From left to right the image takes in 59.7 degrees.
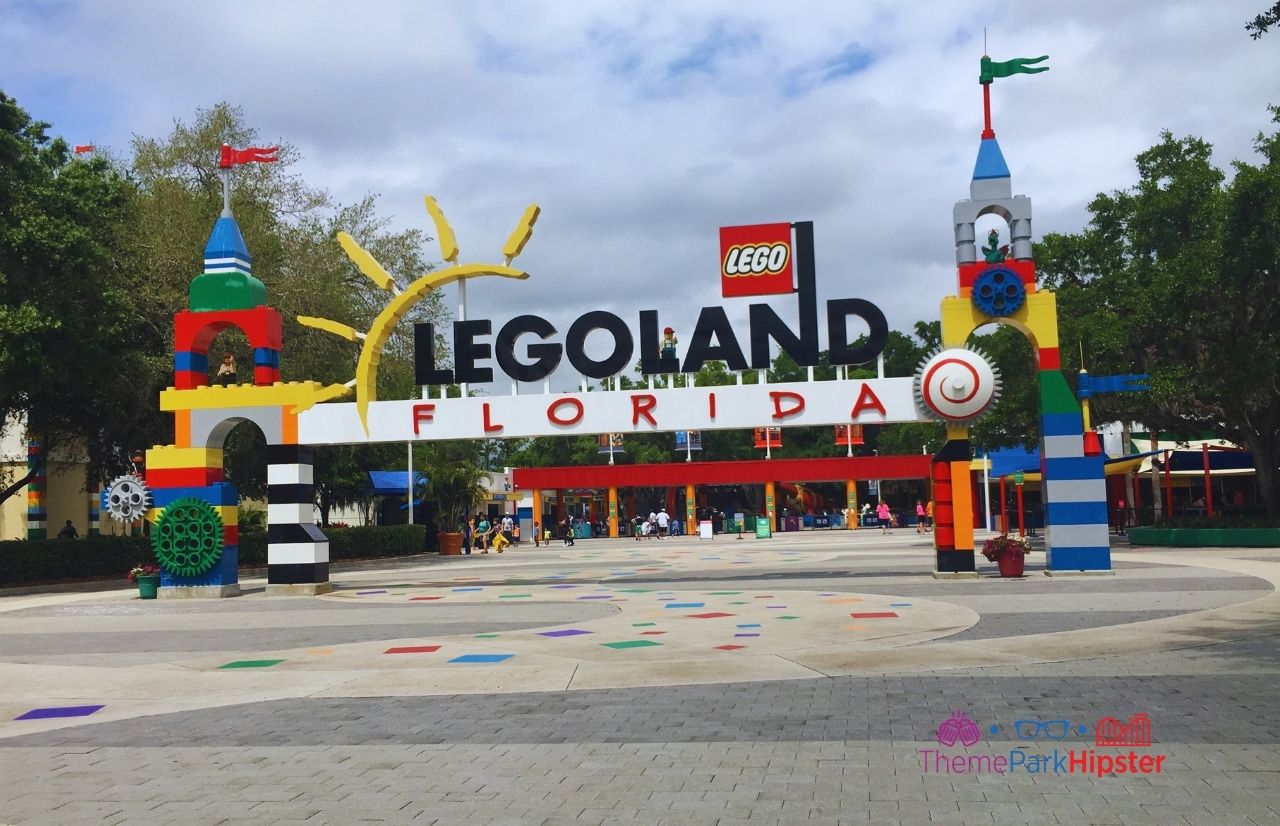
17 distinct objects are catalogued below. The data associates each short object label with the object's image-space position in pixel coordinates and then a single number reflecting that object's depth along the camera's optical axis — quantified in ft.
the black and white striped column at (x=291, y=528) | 79.87
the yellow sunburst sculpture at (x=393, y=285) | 80.12
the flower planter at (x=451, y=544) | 159.74
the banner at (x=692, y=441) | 235.61
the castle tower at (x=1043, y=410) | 73.20
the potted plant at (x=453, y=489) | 168.55
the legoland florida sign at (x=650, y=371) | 78.79
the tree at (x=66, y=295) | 86.53
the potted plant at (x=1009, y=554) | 74.02
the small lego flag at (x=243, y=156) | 83.71
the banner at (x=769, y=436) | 215.31
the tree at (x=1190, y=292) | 95.09
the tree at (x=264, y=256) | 105.60
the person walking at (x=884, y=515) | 201.98
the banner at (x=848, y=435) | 232.63
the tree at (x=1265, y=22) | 43.68
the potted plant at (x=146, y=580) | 80.64
